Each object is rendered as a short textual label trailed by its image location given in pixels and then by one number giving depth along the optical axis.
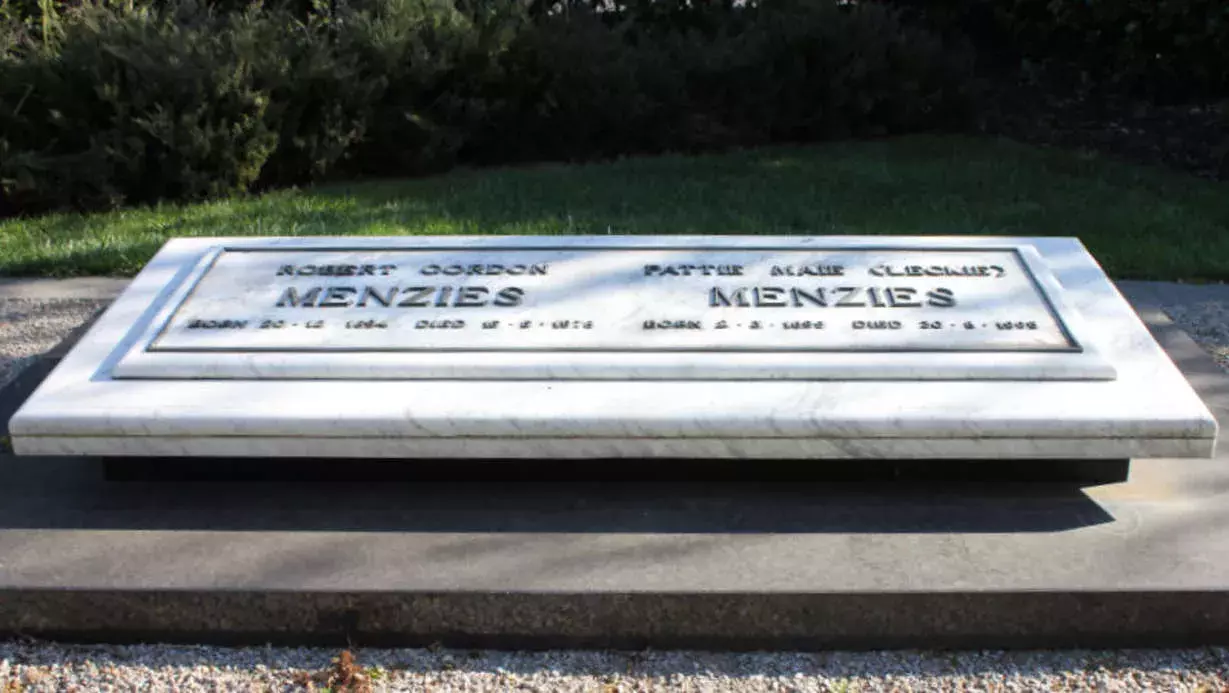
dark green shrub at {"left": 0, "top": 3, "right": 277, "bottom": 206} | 7.83
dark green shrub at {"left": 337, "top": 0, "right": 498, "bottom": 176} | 8.96
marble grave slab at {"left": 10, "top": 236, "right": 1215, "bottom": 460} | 3.06
